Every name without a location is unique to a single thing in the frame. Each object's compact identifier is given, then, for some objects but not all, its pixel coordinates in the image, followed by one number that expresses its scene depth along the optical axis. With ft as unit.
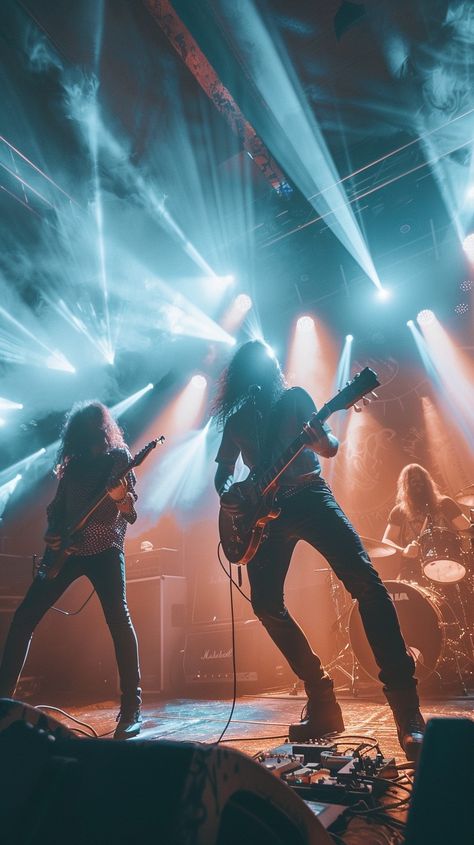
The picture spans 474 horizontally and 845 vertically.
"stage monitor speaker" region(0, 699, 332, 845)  2.21
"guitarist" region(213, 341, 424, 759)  7.68
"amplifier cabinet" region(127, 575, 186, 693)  19.34
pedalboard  5.41
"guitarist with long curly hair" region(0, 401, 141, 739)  10.72
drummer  16.98
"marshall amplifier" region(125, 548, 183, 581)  21.22
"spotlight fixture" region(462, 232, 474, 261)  21.80
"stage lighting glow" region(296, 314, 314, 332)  27.02
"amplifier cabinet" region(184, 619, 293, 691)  18.30
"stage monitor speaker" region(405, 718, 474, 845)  2.25
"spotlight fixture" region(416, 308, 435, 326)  23.36
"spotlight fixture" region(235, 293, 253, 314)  28.07
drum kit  13.88
